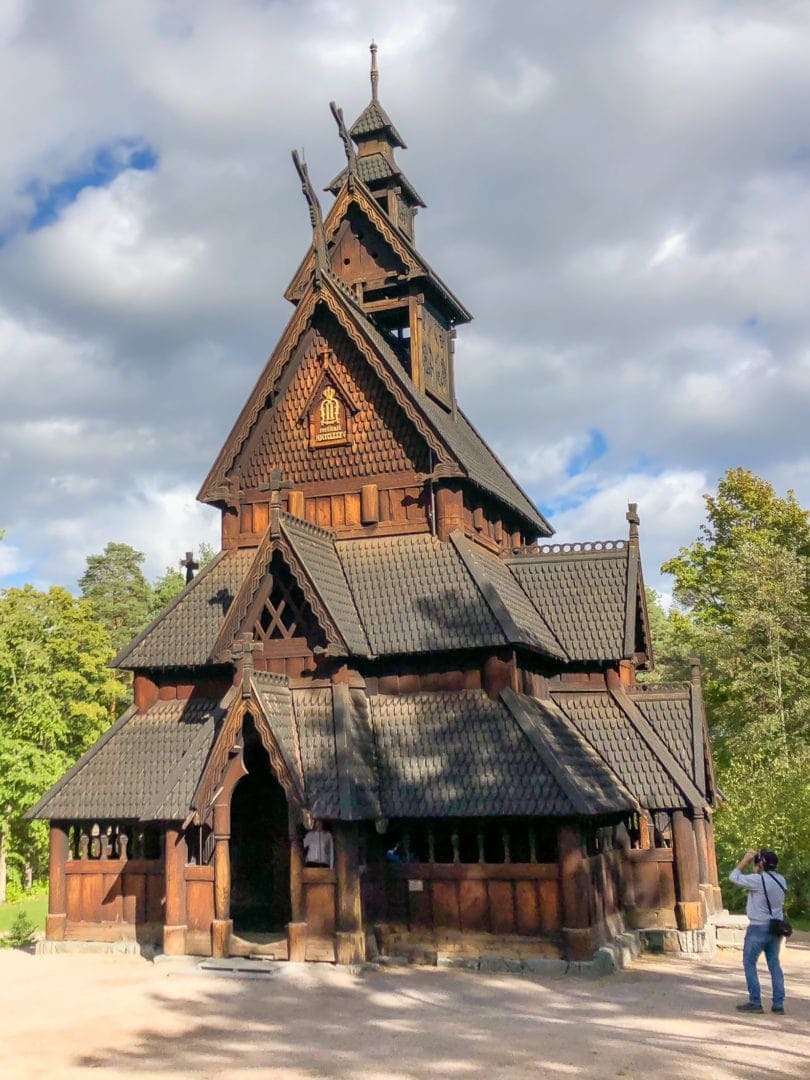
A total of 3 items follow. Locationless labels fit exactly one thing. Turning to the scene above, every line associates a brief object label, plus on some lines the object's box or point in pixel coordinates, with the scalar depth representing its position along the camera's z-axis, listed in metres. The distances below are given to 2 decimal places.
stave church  15.61
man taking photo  11.30
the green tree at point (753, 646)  24.31
